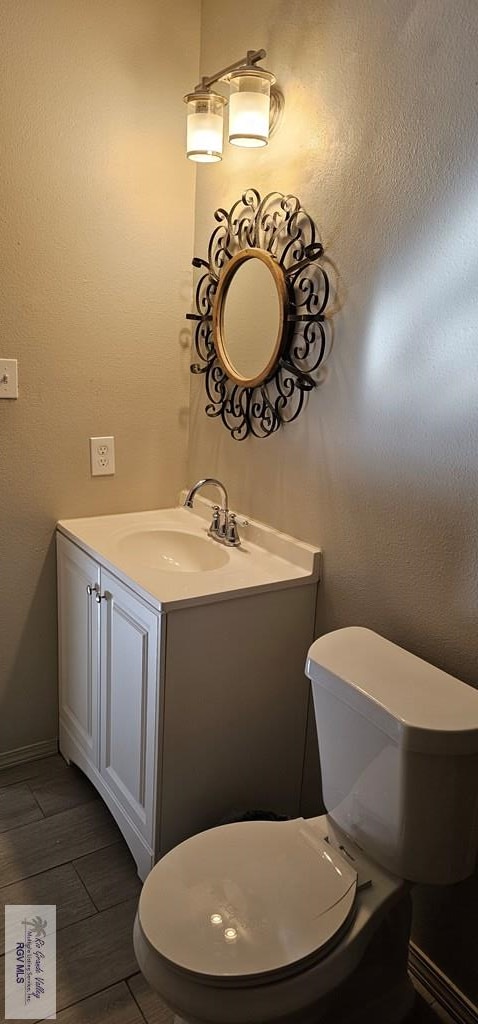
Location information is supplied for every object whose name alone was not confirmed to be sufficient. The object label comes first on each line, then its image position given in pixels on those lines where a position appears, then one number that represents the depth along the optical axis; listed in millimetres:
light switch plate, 1907
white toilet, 1087
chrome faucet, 1950
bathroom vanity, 1591
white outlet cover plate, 2123
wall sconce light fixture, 1664
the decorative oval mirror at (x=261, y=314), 1701
